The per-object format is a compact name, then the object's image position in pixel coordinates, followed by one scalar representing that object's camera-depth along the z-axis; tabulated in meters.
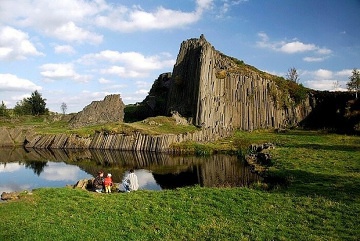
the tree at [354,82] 80.81
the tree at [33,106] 135.25
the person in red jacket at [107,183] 29.31
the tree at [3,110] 127.11
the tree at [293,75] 122.88
